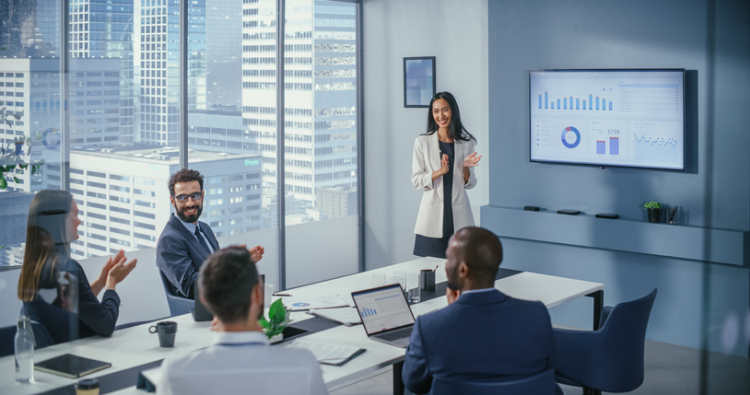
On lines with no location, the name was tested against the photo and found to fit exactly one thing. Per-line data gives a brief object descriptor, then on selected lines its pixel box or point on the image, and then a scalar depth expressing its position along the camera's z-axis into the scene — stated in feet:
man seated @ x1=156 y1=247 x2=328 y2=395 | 5.53
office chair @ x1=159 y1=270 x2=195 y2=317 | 11.88
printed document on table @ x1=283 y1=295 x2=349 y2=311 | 10.84
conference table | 6.13
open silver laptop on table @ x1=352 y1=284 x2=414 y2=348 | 9.45
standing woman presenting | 16.52
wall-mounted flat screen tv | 15.56
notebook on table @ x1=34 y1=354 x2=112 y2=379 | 5.97
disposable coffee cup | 7.04
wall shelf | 15.42
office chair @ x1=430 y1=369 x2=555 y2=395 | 7.14
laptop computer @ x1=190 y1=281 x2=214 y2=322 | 9.91
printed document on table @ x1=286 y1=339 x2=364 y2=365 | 8.44
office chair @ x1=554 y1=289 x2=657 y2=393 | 10.24
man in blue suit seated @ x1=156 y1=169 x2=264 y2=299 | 12.23
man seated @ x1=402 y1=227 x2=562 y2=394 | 7.26
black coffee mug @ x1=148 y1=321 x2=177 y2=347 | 8.89
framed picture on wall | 20.62
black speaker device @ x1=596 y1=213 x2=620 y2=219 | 16.55
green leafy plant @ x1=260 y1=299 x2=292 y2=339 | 9.02
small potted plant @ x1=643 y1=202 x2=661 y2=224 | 15.79
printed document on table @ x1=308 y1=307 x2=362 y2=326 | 10.11
